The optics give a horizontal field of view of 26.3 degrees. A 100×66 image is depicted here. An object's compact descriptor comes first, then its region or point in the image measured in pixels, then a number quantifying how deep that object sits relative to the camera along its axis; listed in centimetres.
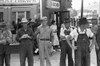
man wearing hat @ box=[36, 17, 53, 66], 722
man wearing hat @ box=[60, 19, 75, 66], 716
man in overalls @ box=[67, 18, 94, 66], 630
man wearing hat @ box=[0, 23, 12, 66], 666
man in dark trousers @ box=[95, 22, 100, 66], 715
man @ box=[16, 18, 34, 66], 662
